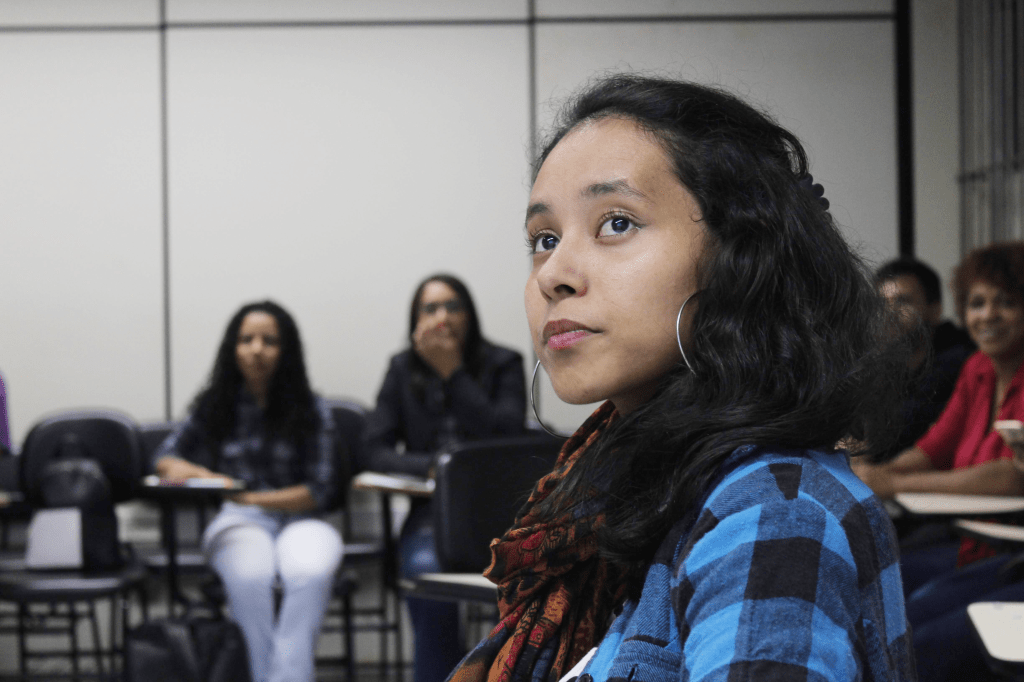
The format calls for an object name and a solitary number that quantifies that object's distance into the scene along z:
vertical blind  3.53
